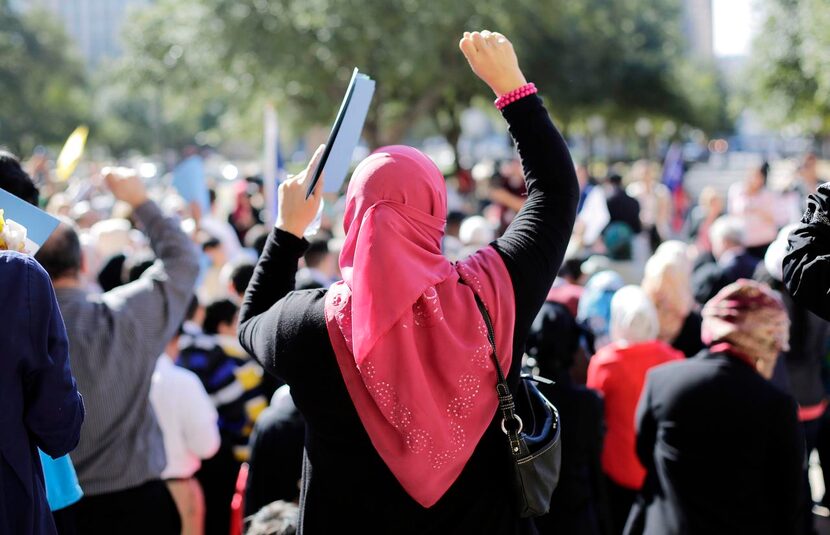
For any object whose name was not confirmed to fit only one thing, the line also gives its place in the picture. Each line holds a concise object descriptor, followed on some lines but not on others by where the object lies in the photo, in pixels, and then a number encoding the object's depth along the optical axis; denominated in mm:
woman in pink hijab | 2059
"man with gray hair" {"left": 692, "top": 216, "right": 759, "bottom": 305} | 6332
